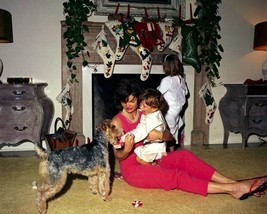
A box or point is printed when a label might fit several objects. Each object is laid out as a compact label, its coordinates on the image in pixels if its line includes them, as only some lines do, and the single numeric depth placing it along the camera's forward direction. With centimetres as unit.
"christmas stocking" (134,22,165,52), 394
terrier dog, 185
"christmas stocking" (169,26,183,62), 414
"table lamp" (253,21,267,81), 414
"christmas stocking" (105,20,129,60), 387
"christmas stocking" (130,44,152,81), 399
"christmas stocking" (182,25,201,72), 409
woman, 205
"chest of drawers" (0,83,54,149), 339
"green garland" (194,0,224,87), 414
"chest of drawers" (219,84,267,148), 390
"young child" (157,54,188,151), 341
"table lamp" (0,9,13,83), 342
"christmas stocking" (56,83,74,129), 388
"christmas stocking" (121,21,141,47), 387
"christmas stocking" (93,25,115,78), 387
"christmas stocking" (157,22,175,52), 406
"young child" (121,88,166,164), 224
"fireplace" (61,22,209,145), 398
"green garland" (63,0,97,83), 376
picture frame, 402
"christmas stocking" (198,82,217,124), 431
